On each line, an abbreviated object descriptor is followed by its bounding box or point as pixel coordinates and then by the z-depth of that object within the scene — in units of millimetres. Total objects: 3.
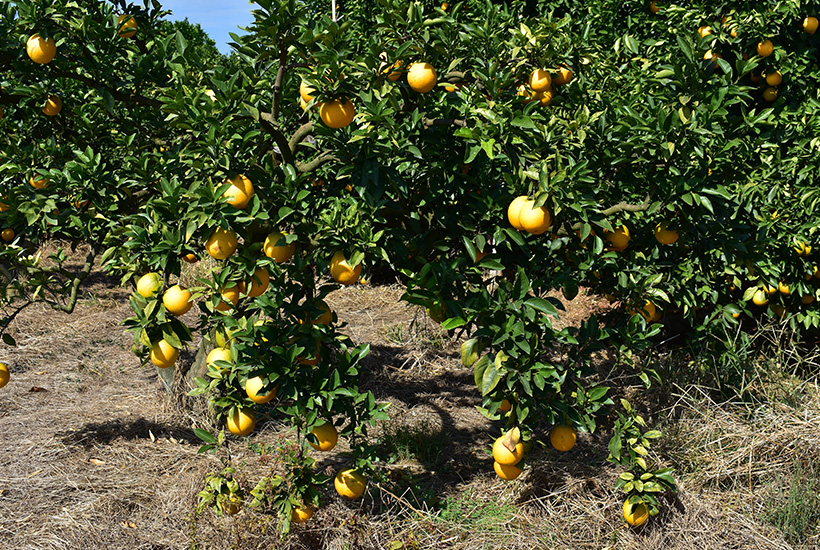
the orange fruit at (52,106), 2855
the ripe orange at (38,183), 2829
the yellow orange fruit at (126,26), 2732
